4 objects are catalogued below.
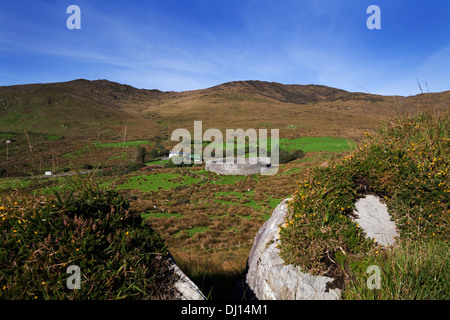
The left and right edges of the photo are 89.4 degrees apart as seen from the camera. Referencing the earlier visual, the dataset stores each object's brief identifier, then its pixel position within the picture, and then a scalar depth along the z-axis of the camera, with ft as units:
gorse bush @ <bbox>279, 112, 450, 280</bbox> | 12.21
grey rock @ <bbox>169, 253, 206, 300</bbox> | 9.69
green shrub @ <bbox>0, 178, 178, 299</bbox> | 8.07
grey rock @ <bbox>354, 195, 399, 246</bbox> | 13.61
